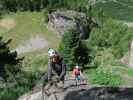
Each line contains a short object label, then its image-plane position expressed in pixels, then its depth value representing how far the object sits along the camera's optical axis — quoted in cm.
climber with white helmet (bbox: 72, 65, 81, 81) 977
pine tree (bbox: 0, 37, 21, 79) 1616
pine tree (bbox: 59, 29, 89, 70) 2582
